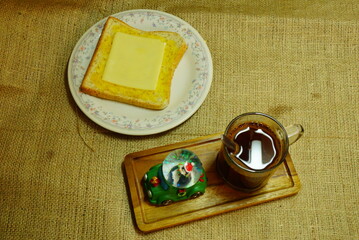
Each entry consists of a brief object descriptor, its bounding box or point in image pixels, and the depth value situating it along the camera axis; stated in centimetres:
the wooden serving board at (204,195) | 80
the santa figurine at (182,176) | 75
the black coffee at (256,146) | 77
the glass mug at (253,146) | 75
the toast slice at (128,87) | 91
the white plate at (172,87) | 88
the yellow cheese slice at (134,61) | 93
